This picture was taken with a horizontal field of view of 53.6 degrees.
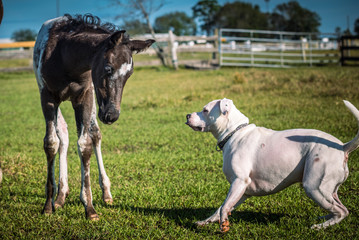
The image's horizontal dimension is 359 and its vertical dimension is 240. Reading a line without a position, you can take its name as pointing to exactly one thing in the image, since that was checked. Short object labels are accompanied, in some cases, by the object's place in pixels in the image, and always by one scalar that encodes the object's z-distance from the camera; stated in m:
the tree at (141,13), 29.52
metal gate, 23.42
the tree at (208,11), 111.00
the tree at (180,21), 110.31
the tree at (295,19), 98.12
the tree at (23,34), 82.22
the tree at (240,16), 100.94
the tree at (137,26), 30.13
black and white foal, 3.56
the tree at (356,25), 102.36
